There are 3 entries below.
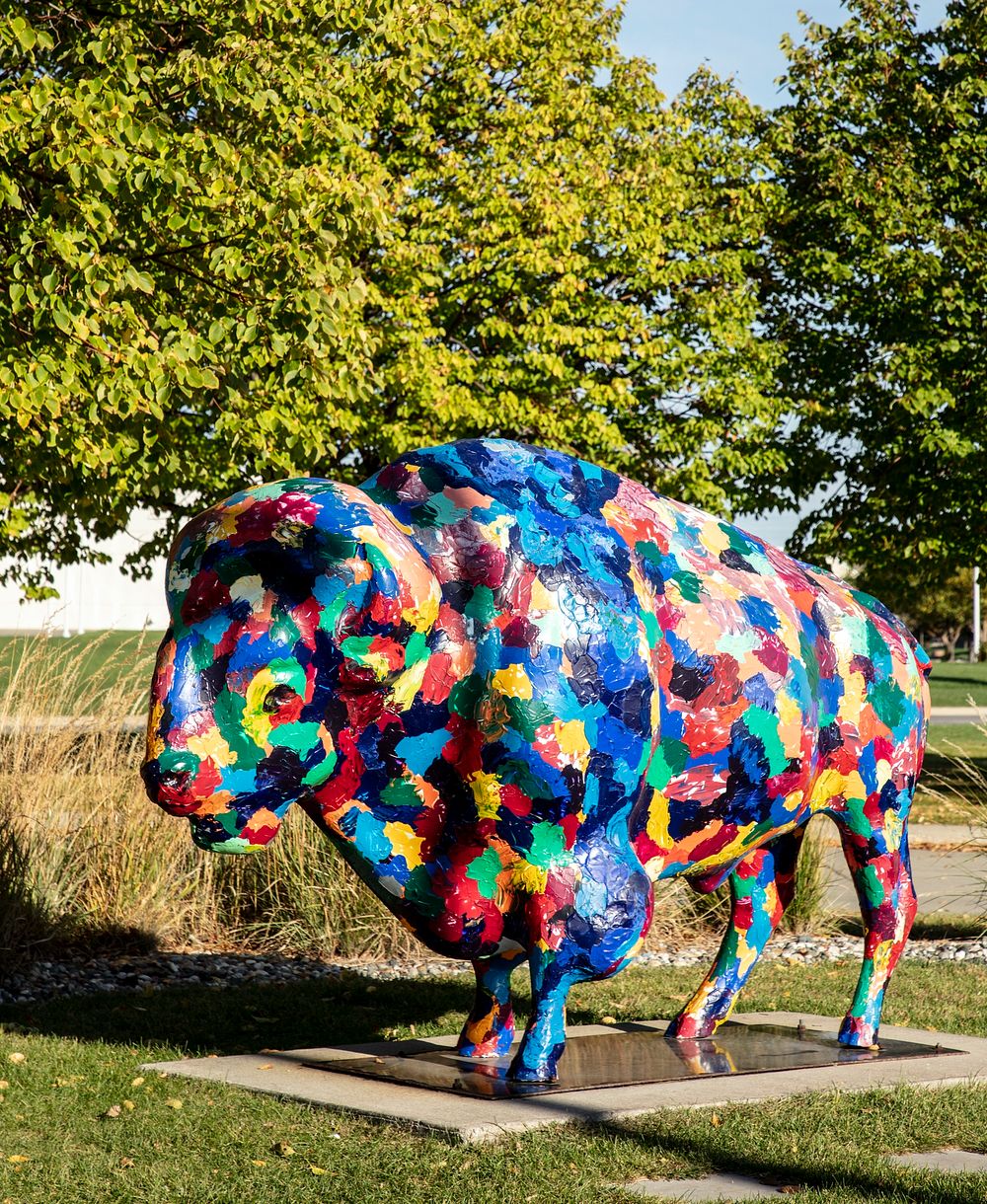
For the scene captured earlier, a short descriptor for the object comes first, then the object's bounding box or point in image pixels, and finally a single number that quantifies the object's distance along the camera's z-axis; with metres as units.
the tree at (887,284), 17.25
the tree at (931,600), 19.44
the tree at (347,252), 8.63
